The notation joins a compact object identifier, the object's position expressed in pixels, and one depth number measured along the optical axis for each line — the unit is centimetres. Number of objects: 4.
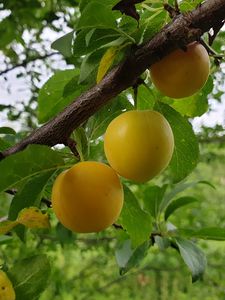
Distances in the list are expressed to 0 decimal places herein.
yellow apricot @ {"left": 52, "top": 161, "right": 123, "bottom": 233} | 12
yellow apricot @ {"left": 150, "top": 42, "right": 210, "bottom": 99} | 12
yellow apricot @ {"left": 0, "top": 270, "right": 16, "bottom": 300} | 14
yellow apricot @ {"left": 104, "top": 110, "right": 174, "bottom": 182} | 12
